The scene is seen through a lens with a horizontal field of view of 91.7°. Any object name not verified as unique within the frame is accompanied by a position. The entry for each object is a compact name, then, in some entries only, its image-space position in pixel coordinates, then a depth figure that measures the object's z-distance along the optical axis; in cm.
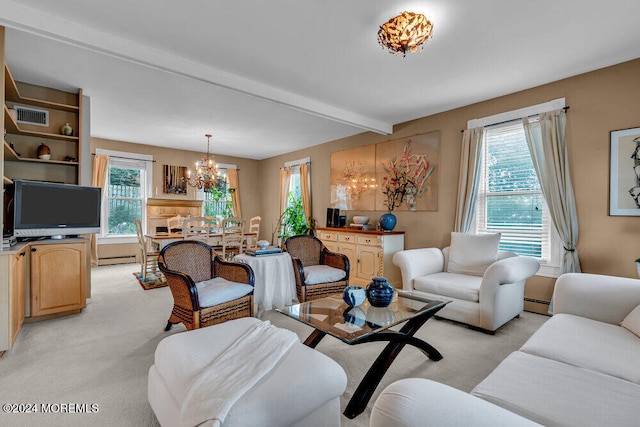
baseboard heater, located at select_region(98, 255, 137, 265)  630
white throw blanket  115
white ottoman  120
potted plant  679
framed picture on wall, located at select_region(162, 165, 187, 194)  706
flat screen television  310
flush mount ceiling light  228
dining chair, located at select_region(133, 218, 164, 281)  477
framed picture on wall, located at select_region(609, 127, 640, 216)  296
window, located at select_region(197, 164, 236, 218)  773
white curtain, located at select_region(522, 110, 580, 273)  331
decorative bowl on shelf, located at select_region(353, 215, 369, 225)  543
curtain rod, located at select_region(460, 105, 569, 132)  339
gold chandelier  591
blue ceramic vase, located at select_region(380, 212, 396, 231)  471
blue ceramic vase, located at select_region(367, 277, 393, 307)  225
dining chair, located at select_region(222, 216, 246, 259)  491
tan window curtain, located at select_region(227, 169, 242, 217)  805
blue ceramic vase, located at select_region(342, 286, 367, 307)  224
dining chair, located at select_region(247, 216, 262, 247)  583
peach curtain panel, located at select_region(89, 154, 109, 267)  612
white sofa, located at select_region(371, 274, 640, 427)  74
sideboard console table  455
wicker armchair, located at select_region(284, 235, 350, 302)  331
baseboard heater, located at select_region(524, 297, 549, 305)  355
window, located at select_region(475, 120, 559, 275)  362
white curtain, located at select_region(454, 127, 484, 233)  407
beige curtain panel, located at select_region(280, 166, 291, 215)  756
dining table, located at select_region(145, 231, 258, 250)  477
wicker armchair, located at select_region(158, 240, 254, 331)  257
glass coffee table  180
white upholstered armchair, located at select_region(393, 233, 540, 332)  286
